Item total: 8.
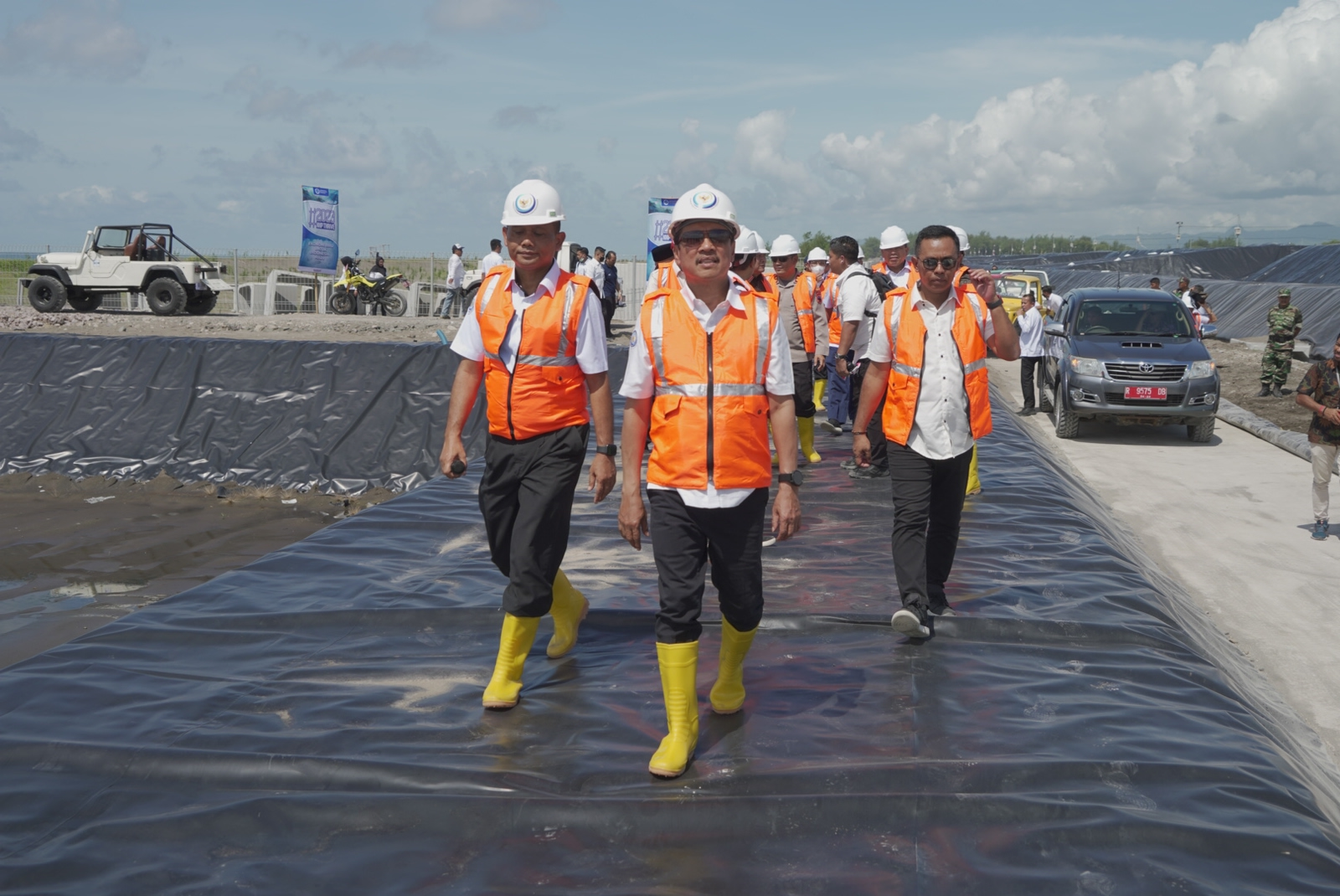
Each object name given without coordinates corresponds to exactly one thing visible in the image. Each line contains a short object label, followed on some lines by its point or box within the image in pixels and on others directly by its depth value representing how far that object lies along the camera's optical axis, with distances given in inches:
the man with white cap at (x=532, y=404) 176.1
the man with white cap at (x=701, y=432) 153.4
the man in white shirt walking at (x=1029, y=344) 653.3
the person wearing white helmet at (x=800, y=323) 378.3
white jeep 1092.5
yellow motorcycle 1194.6
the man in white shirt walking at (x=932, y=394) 212.5
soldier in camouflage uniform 693.3
